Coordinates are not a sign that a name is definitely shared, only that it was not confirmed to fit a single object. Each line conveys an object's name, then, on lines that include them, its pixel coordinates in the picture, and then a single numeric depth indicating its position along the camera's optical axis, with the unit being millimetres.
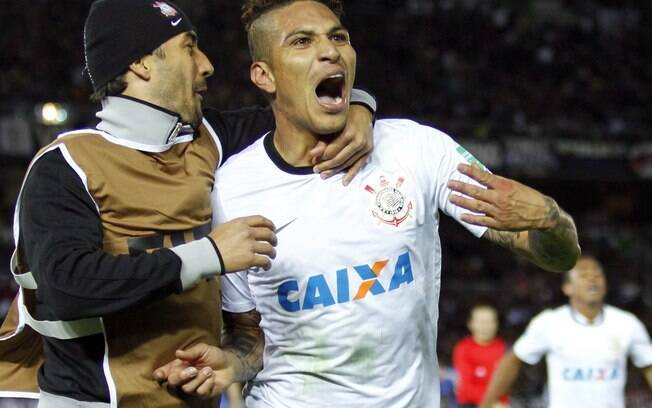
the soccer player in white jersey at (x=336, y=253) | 6973
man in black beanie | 6359
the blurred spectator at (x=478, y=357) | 20250
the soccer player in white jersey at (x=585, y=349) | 15461
